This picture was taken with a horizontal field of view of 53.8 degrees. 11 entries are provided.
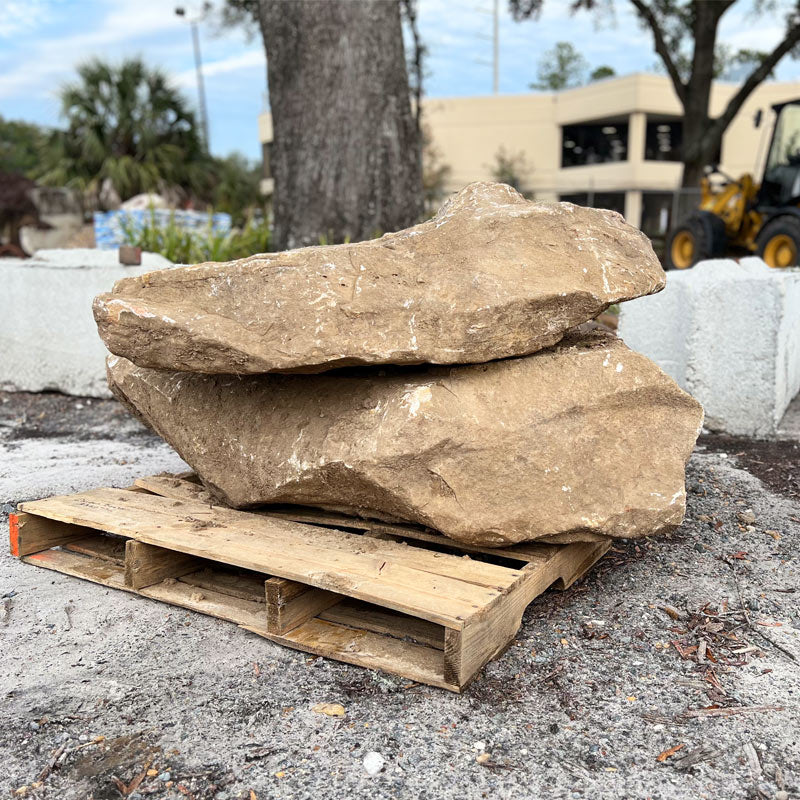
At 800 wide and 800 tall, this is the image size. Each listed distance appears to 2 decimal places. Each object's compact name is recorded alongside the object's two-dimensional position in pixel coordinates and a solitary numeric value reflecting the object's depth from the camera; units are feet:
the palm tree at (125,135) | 57.16
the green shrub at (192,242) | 20.40
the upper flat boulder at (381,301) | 7.60
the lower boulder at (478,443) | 7.72
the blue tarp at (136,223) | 24.43
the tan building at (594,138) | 71.05
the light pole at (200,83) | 46.15
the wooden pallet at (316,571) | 6.98
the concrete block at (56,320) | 17.46
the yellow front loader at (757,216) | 26.27
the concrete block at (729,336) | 13.88
